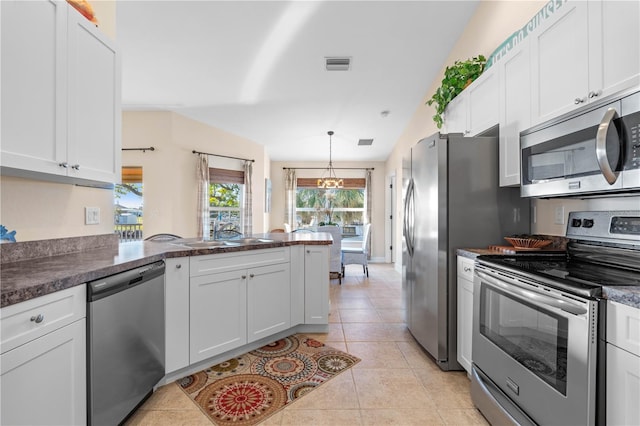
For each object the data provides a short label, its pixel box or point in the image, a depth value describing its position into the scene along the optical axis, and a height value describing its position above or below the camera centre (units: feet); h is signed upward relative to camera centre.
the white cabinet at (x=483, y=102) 6.86 +2.87
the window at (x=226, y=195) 16.78 +1.04
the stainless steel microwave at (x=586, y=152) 3.76 +0.98
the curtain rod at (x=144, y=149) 13.84 +3.07
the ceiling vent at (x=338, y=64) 10.91 +5.86
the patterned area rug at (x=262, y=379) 5.42 -3.78
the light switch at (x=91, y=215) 6.17 -0.09
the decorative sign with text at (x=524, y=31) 5.44 +4.12
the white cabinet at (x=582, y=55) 3.82 +2.47
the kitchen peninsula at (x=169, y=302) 3.20 -1.65
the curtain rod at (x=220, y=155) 15.16 +3.32
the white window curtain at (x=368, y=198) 23.13 +1.19
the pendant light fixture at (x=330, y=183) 18.63 +1.95
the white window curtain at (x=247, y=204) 17.78 +0.51
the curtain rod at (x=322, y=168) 23.58 +3.71
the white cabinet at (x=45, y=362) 3.01 -1.78
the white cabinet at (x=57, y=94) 4.00 +1.93
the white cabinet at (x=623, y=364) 2.91 -1.60
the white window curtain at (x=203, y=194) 15.16 +0.97
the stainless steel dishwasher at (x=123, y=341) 4.05 -2.13
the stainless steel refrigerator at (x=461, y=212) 6.77 +0.03
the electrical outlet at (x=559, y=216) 5.94 -0.06
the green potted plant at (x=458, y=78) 8.37 +4.12
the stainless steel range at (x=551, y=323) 3.32 -1.57
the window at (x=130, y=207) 13.98 +0.23
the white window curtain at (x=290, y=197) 23.13 +1.25
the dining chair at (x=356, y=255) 16.98 -2.56
